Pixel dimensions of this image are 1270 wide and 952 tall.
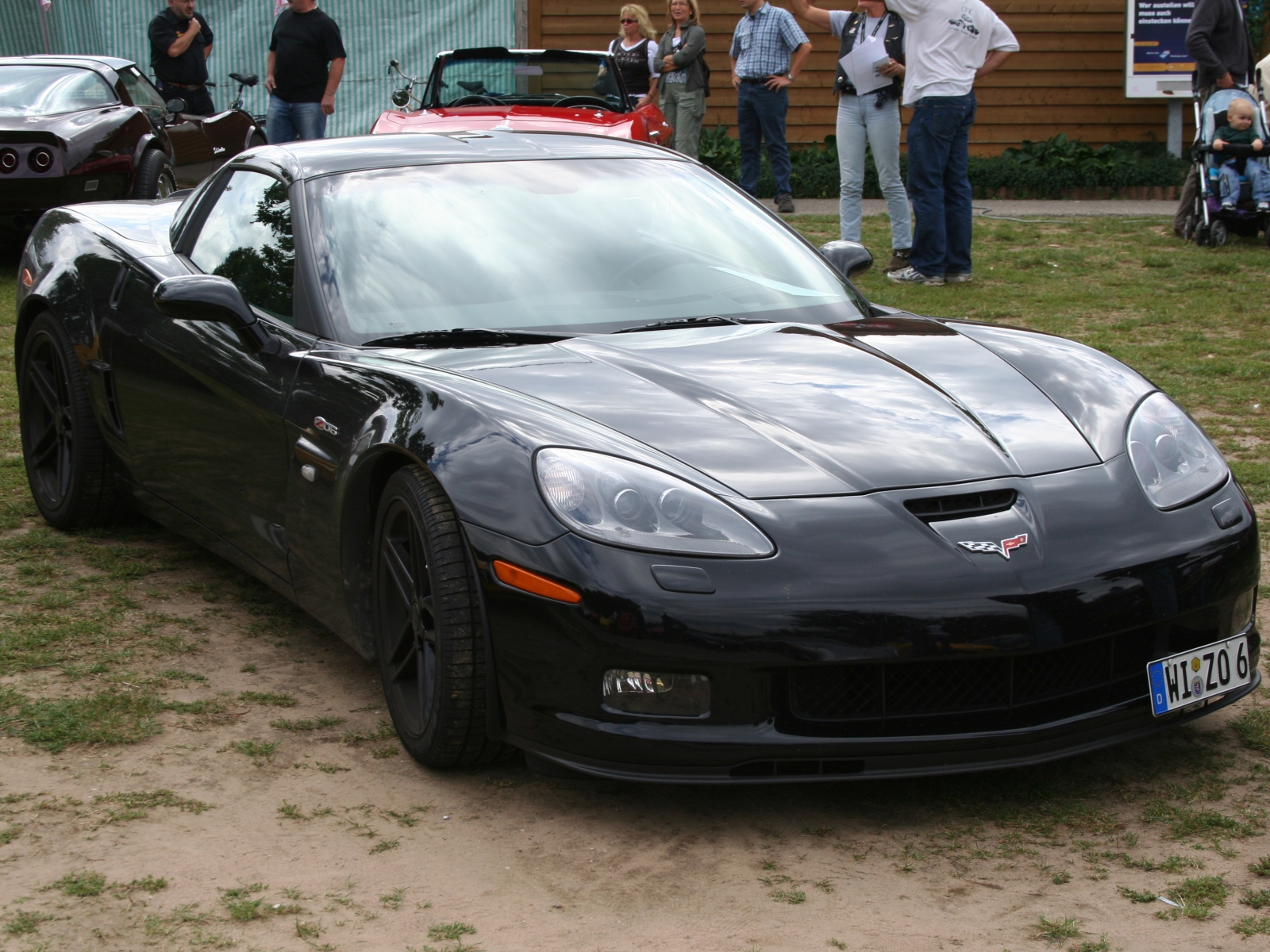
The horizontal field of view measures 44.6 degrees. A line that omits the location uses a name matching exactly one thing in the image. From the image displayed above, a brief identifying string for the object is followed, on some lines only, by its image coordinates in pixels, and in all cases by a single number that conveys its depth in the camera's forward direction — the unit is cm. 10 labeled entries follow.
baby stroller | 1111
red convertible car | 1243
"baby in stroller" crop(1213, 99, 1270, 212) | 1103
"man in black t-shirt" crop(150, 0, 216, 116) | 1512
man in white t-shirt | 954
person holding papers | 1005
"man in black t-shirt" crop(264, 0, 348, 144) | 1238
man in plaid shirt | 1300
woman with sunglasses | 1462
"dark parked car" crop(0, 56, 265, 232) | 1071
